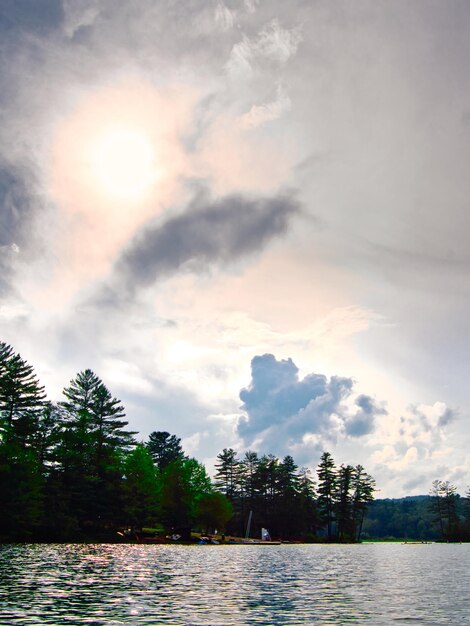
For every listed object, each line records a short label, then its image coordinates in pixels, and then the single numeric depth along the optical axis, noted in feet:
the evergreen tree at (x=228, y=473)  552.82
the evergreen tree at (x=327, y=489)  539.29
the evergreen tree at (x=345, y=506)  533.55
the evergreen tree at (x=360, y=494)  547.45
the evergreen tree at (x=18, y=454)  219.20
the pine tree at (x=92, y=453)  274.16
